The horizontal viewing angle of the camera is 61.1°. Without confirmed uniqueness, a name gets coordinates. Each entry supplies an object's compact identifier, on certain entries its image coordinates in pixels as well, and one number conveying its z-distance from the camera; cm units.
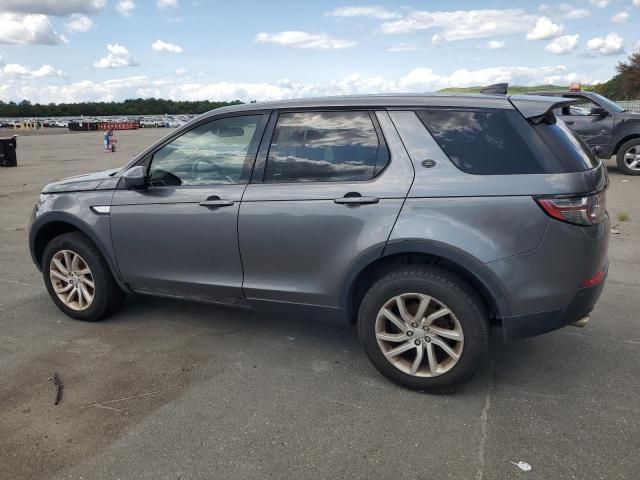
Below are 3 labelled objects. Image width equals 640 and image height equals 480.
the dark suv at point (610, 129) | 1173
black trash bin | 1759
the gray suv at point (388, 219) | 299
